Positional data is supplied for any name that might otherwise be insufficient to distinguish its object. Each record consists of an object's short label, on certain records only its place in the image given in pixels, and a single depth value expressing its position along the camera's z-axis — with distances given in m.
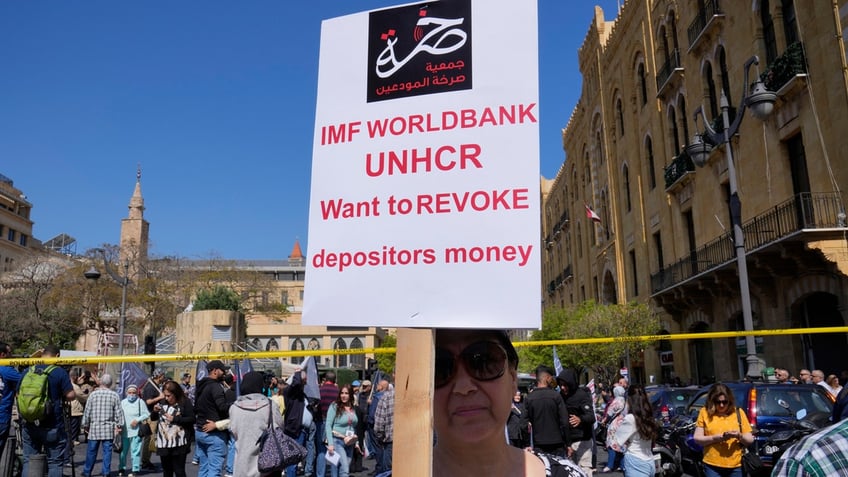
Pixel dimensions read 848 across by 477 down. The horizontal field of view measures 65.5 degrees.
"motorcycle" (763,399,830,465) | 8.52
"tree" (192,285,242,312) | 47.84
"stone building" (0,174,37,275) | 76.88
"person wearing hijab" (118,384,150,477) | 11.84
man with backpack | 8.34
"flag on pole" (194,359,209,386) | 14.33
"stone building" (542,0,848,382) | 16.38
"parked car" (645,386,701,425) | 13.32
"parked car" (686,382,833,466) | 9.11
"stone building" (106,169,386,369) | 35.72
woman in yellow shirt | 6.98
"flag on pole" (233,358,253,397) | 13.39
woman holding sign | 2.08
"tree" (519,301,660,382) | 25.70
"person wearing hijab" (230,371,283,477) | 8.09
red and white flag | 33.66
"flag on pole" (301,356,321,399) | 11.62
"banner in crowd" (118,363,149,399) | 12.38
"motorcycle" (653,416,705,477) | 9.98
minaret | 84.56
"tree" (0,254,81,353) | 37.56
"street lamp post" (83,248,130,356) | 21.34
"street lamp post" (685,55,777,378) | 12.62
